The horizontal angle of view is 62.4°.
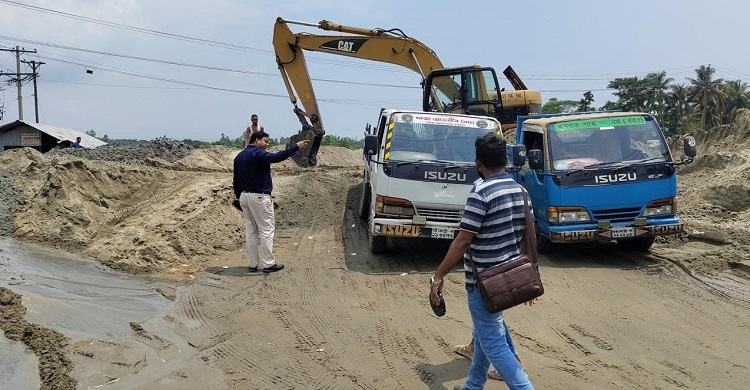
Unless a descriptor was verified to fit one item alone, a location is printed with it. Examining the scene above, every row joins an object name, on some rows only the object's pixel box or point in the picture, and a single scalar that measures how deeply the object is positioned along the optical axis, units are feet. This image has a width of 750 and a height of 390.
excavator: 45.16
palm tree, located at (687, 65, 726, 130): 177.17
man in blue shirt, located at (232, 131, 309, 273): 27.63
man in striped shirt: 12.30
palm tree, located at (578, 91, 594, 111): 186.80
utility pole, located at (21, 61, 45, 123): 155.22
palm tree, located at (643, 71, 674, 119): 189.16
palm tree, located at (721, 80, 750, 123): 175.94
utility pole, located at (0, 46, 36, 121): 152.05
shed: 118.01
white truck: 29.25
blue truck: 29.55
